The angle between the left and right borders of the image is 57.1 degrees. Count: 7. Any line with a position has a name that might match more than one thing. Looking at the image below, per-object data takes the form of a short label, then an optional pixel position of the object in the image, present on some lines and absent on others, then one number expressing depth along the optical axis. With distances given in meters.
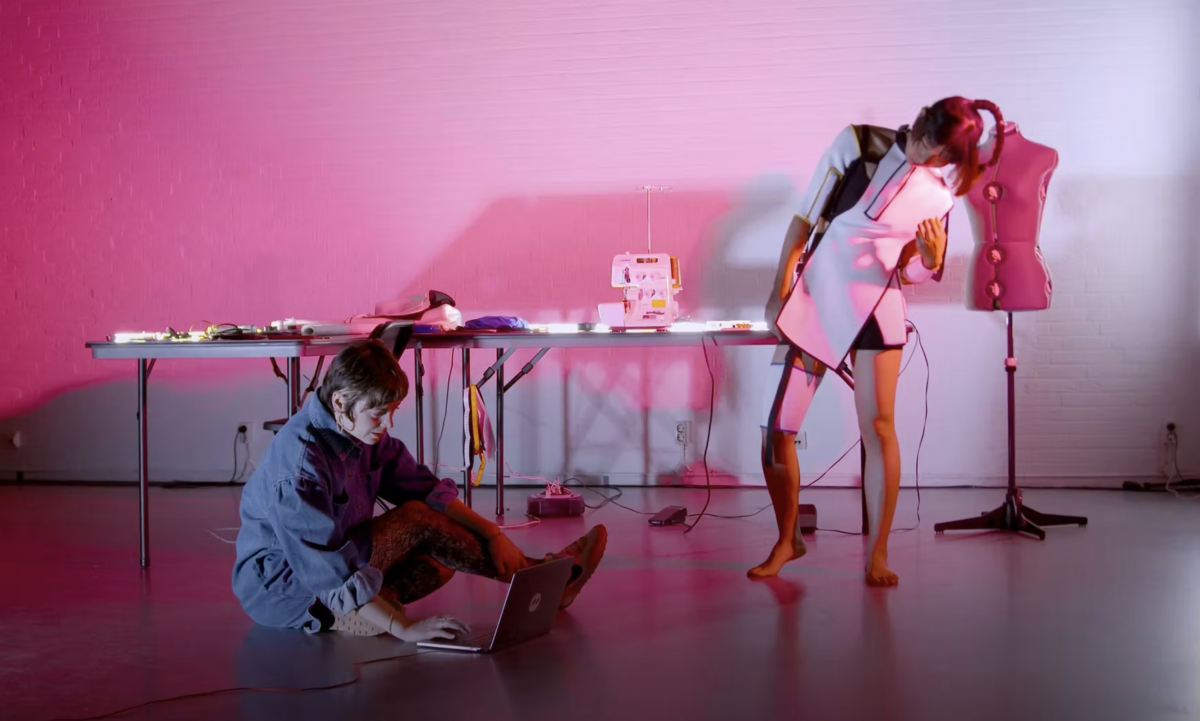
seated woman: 2.39
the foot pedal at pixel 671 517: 4.42
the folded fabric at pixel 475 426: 4.17
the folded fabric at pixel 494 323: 4.10
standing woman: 3.14
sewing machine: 4.48
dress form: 4.08
